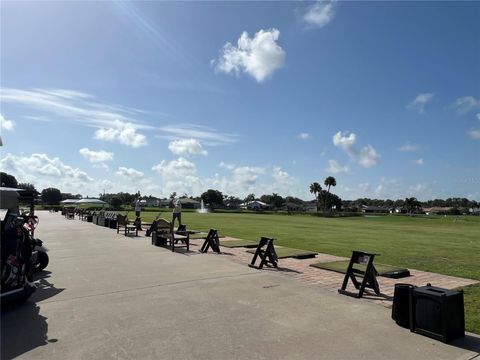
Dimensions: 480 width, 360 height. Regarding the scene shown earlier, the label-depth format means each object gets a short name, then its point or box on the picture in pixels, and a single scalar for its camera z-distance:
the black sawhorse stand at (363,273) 7.76
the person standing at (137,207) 24.57
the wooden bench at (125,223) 21.73
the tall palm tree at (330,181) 130.62
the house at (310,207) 178.99
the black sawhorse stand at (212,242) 14.18
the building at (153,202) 179.56
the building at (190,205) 146.75
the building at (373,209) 177.88
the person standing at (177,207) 19.08
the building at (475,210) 171.48
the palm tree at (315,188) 138.00
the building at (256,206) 156.19
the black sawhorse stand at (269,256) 10.98
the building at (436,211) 163.57
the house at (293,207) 170.25
